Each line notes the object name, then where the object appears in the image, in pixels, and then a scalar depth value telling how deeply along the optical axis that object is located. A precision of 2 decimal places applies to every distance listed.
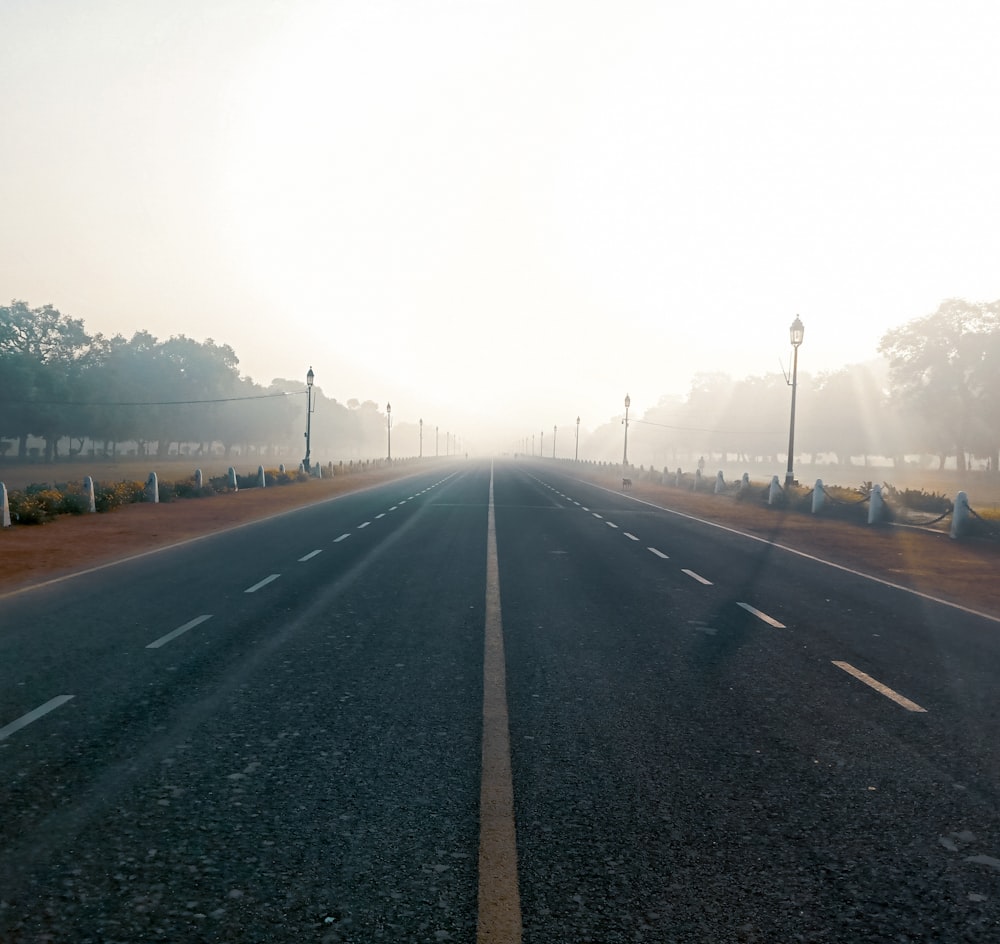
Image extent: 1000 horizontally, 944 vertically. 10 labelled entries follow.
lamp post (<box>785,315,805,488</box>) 36.81
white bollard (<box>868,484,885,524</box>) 28.25
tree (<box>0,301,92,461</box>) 76.19
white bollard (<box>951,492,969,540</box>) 24.05
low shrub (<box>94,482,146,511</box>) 29.55
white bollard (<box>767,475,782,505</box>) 36.89
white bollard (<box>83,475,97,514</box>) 28.06
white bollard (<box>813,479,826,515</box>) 32.69
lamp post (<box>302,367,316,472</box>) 55.19
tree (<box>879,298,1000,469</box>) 71.94
